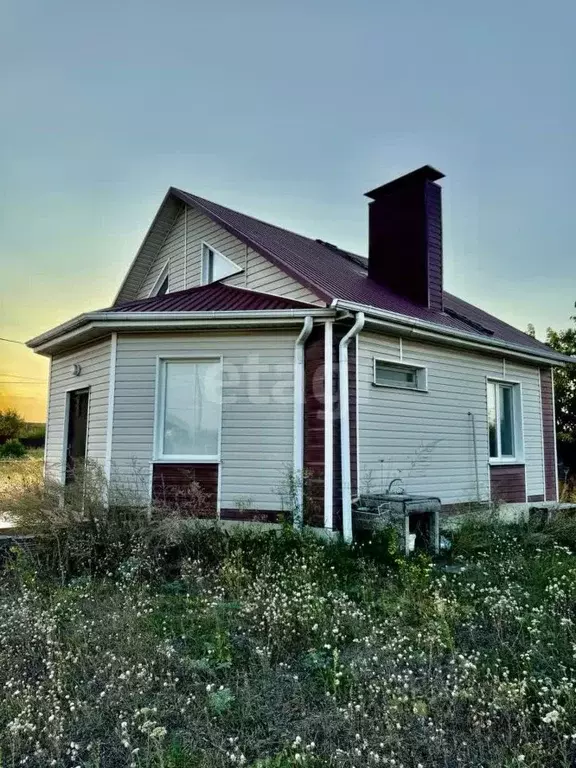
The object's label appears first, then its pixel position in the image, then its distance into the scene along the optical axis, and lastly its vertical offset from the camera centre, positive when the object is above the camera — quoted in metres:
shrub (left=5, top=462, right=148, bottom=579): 5.90 -0.88
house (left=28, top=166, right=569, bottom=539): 7.34 +0.88
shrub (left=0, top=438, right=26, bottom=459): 24.43 -0.32
